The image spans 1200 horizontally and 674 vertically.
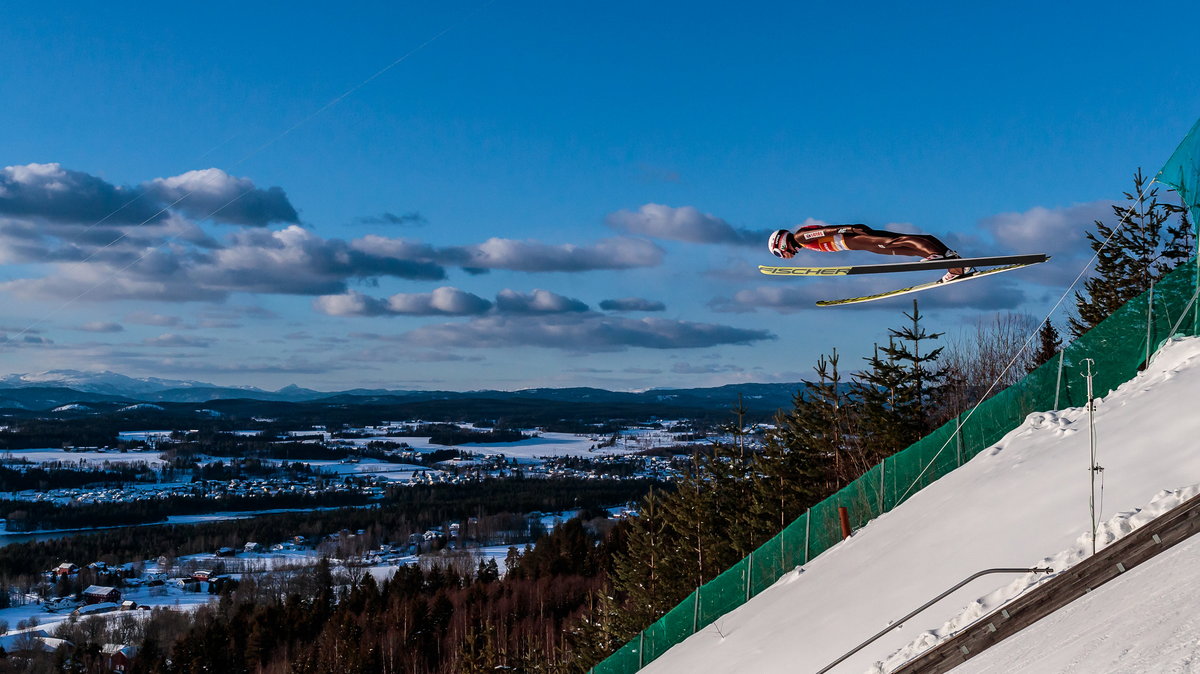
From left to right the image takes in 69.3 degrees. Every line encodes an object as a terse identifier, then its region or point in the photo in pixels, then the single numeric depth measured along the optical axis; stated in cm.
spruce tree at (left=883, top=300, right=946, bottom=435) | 3247
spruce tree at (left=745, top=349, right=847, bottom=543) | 3173
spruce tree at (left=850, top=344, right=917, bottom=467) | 3128
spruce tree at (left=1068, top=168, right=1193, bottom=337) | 3741
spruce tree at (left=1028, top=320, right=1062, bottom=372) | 4047
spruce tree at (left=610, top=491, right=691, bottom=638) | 3225
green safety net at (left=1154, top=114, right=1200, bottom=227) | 1602
